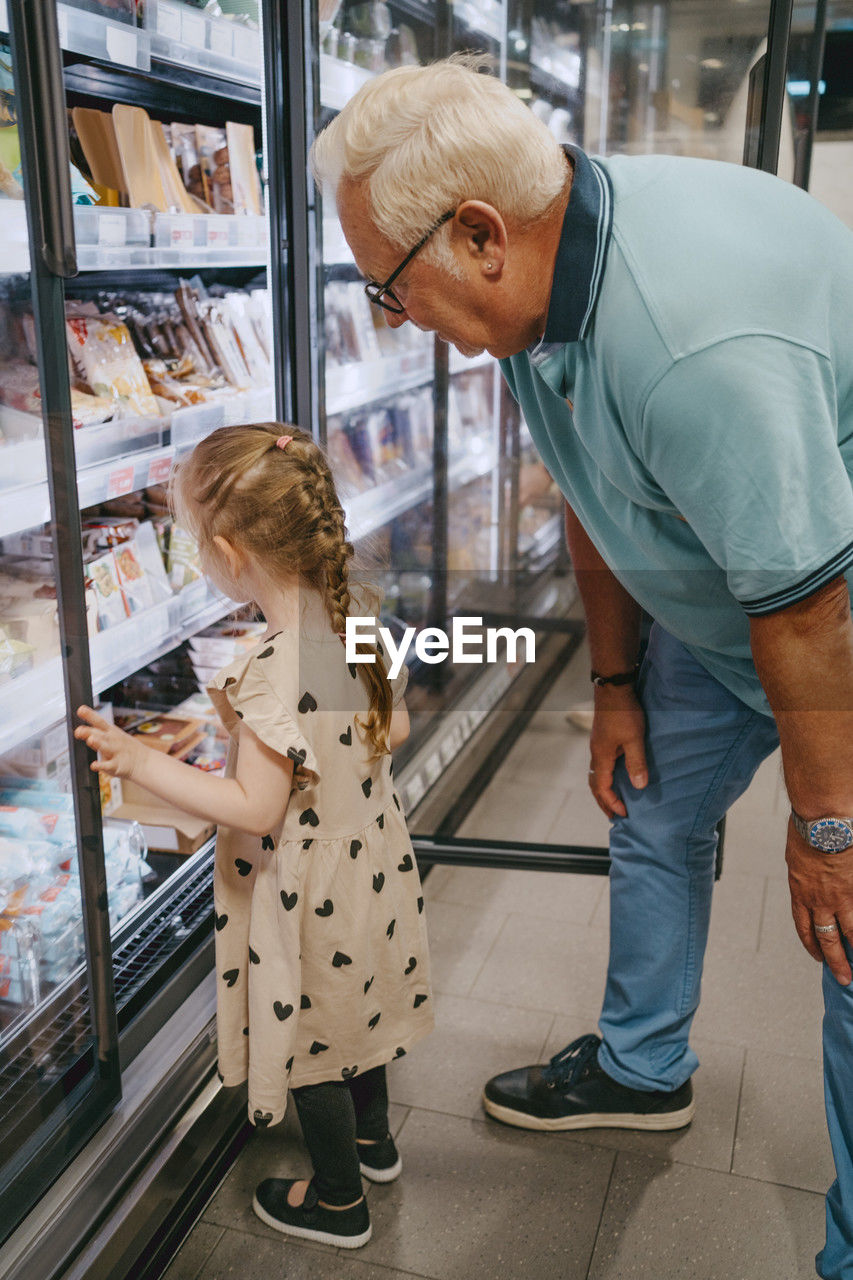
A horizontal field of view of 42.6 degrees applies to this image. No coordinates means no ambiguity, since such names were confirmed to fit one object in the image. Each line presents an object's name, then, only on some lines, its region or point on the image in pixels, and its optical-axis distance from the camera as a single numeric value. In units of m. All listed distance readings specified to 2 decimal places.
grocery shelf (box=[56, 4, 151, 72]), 1.47
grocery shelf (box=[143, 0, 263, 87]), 1.71
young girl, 1.41
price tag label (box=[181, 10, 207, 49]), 1.76
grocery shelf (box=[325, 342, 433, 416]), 2.39
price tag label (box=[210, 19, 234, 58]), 1.83
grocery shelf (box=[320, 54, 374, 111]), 2.11
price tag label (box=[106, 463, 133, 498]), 1.70
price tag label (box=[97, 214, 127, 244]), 1.59
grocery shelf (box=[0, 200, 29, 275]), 1.31
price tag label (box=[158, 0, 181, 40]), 1.71
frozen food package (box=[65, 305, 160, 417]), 1.91
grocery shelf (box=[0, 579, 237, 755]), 1.53
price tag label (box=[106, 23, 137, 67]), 1.56
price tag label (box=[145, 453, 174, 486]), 1.81
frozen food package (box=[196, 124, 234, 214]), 2.12
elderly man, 1.10
